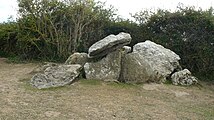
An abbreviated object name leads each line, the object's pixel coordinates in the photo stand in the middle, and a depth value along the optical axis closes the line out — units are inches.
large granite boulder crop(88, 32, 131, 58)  249.7
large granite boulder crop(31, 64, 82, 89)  232.2
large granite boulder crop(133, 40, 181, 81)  277.1
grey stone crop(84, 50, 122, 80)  251.4
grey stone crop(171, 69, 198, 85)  265.3
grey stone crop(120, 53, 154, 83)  255.7
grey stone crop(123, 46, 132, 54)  276.7
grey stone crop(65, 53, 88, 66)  275.1
